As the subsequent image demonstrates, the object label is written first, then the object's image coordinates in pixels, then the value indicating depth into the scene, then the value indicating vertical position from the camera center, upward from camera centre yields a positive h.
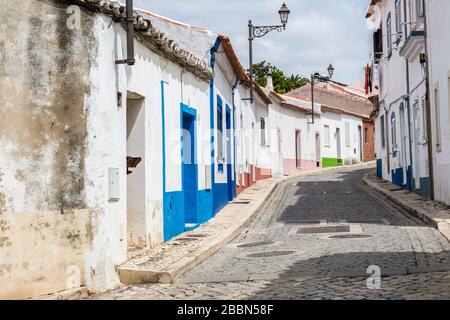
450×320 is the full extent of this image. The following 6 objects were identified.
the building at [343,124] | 38.94 +3.67
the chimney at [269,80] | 33.46 +5.40
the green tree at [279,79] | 57.25 +9.63
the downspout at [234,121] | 19.33 +1.92
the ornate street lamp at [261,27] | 20.27 +4.91
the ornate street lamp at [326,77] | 36.00 +6.02
